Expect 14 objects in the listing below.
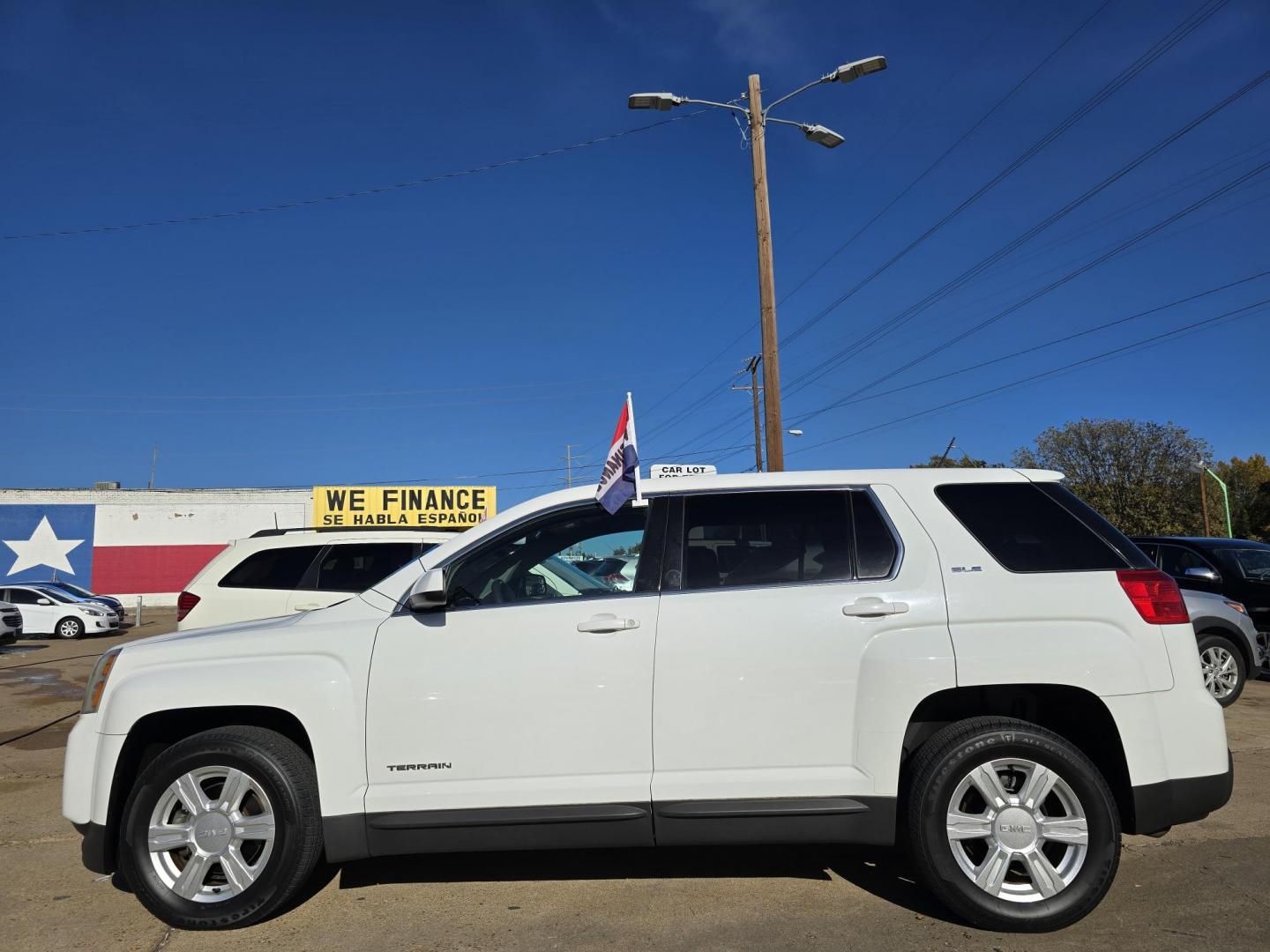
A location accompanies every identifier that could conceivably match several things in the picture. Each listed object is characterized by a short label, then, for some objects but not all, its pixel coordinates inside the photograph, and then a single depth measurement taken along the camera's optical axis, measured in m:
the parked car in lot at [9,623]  18.69
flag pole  4.03
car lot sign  15.00
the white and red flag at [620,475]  3.97
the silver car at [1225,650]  8.58
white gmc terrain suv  3.56
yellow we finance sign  35.56
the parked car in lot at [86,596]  24.66
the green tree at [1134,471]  46.59
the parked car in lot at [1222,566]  9.79
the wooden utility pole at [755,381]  31.04
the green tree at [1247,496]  54.47
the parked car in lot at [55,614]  23.02
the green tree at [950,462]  40.81
